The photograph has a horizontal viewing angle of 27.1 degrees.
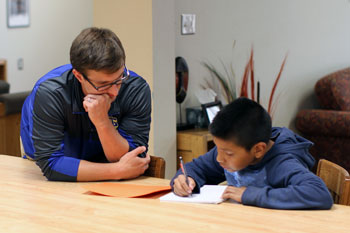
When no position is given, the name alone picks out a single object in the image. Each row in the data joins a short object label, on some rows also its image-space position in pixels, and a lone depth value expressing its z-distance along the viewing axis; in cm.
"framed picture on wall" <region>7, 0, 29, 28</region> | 787
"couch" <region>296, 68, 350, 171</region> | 500
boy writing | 198
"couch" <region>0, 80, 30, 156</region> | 445
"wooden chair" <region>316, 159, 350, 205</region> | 211
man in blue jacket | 224
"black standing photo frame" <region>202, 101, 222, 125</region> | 434
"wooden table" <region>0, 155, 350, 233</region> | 186
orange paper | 217
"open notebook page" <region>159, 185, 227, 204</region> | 209
